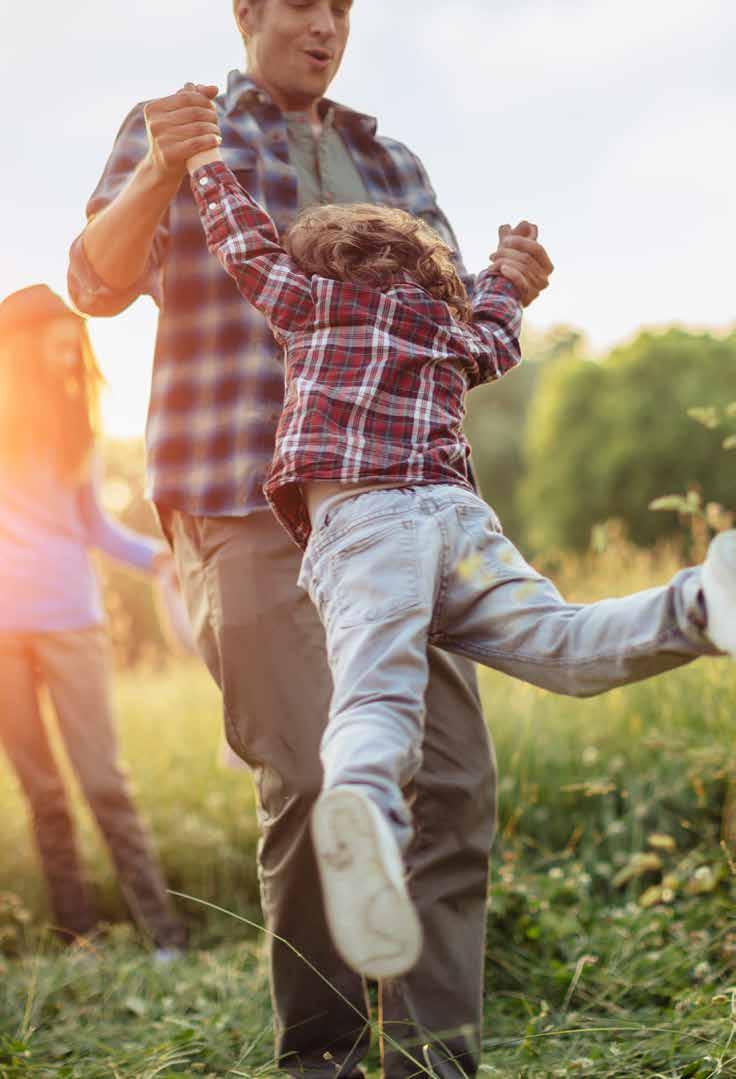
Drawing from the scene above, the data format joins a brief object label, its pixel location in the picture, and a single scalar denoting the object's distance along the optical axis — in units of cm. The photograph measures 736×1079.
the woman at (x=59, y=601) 386
